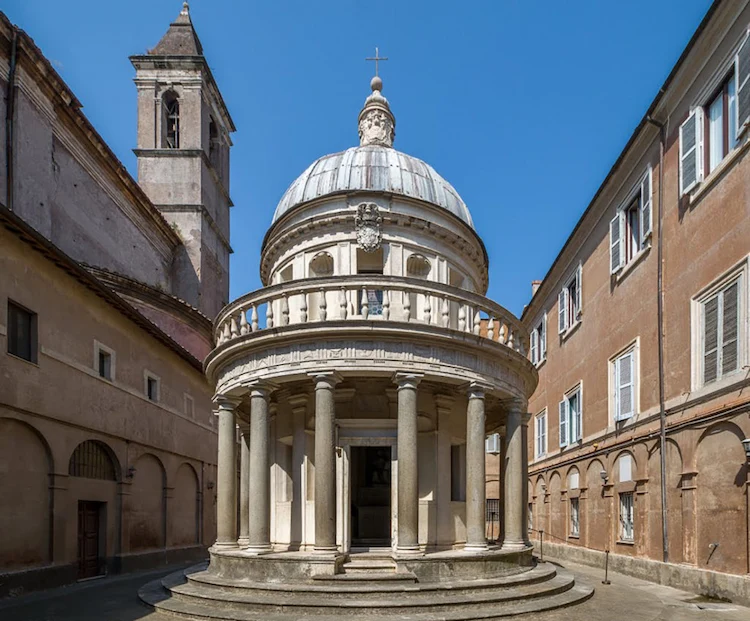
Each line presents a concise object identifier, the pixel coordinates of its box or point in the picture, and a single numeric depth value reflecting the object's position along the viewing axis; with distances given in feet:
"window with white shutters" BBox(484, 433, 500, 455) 122.58
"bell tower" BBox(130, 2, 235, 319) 126.00
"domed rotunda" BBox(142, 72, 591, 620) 43.47
